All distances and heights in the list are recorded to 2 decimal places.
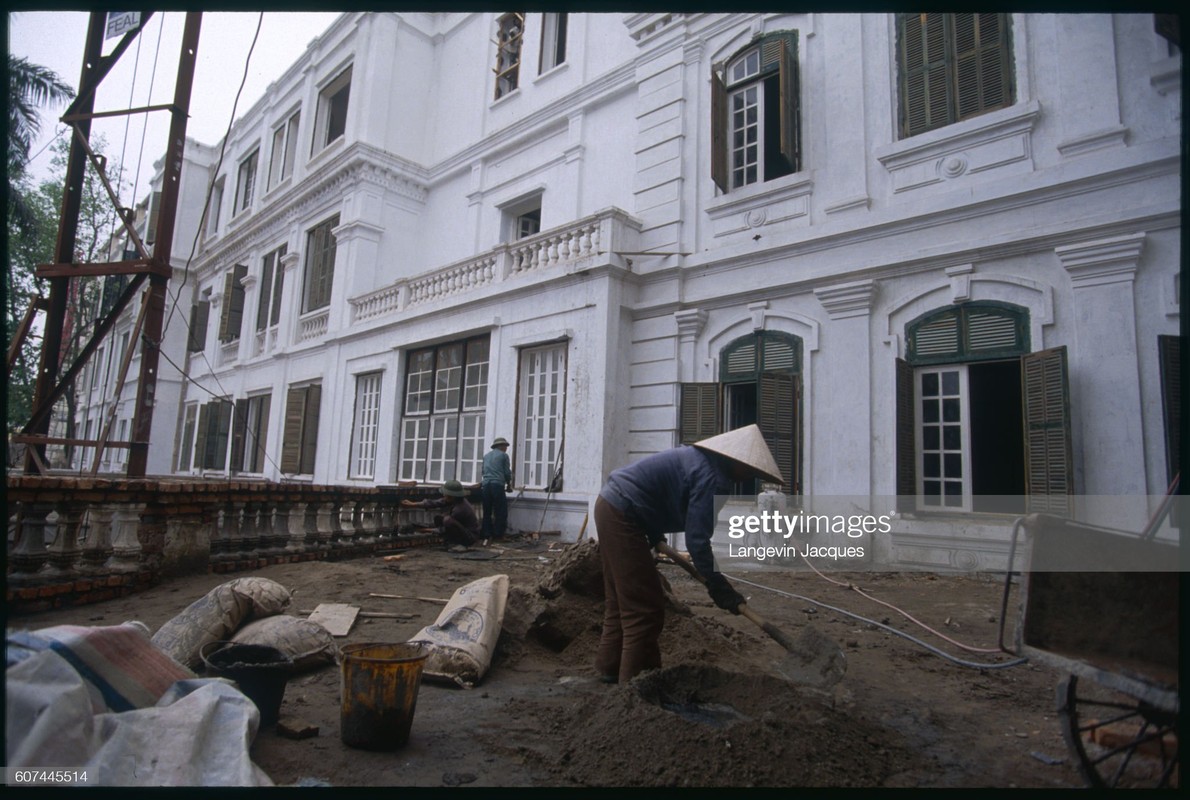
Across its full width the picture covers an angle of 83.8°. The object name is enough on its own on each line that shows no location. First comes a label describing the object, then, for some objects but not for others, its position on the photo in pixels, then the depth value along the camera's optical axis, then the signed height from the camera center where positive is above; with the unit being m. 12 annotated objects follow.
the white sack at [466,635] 3.86 -0.97
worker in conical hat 3.70 -0.22
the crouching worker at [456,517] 9.38 -0.59
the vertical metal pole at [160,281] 6.19 +1.68
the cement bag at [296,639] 3.72 -0.97
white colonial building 6.46 +3.12
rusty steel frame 5.86 +1.66
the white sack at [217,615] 3.63 -0.87
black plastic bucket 2.97 -0.93
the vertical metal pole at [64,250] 5.92 +1.89
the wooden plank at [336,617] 4.76 -1.08
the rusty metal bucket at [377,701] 2.87 -0.99
